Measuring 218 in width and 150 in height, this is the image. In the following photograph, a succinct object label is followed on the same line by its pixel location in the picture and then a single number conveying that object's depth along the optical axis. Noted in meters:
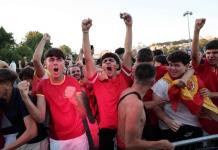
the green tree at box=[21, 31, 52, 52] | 101.75
